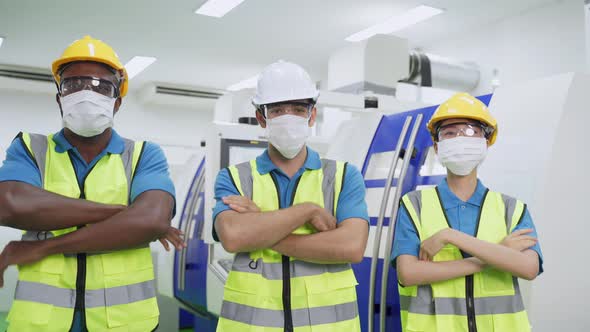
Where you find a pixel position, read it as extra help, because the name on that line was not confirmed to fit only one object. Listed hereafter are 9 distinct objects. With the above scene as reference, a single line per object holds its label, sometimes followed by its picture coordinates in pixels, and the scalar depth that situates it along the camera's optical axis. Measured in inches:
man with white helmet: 69.8
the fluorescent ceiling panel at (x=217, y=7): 293.1
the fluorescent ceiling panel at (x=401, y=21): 304.2
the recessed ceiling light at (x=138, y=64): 408.1
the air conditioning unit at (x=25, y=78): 434.0
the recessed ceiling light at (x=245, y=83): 469.7
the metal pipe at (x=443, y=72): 204.5
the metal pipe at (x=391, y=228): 110.2
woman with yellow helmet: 74.0
